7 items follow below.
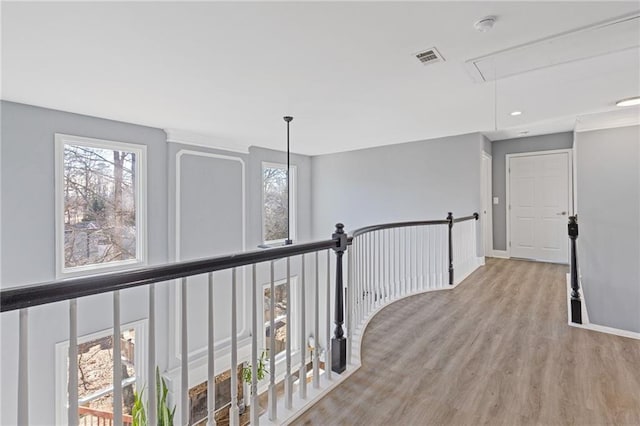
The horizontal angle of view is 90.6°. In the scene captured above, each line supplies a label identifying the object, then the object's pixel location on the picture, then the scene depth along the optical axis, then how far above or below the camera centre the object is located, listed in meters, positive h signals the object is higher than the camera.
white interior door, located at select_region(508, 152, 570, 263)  5.56 +0.12
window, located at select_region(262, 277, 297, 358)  5.31 -1.84
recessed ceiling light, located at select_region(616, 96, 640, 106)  3.23 +1.14
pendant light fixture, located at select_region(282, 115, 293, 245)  3.88 +1.18
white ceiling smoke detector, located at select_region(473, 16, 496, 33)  1.88 +1.14
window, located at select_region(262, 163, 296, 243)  6.22 +0.21
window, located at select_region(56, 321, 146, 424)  3.46 -1.86
